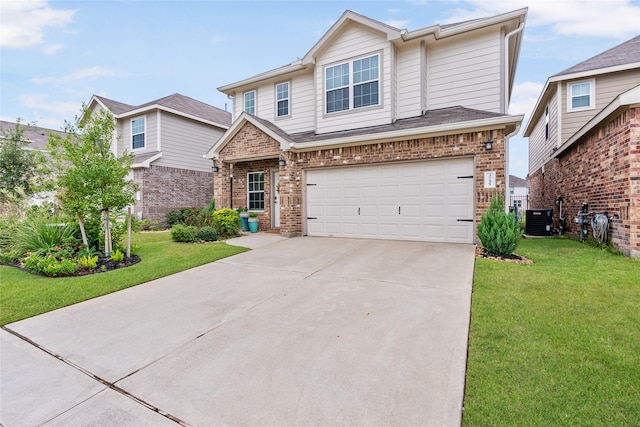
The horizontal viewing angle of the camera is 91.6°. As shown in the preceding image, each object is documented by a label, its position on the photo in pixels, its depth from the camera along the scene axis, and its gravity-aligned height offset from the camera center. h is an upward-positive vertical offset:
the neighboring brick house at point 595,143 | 5.91 +1.63
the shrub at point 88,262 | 5.95 -1.12
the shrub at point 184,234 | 8.94 -0.87
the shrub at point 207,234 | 9.20 -0.90
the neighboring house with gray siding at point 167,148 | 13.96 +2.76
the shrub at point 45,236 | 6.60 -0.71
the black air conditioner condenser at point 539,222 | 10.73 -0.64
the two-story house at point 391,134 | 7.86 +1.94
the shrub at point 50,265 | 5.57 -1.12
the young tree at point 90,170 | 6.32 +0.71
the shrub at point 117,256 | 6.49 -1.10
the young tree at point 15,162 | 13.67 +1.89
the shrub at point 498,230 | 6.18 -0.54
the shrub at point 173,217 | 14.16 -0.63
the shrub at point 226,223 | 9.98 -0.62
